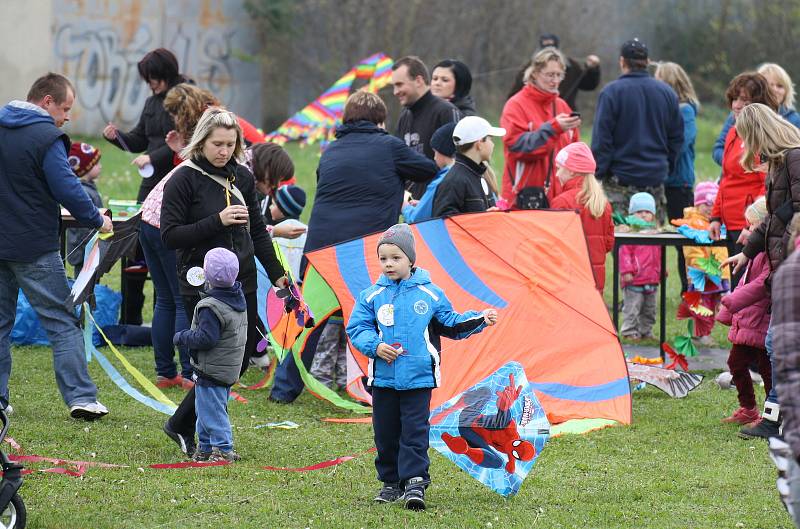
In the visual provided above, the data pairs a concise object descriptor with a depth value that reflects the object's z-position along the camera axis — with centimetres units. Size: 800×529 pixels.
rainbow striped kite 3002
